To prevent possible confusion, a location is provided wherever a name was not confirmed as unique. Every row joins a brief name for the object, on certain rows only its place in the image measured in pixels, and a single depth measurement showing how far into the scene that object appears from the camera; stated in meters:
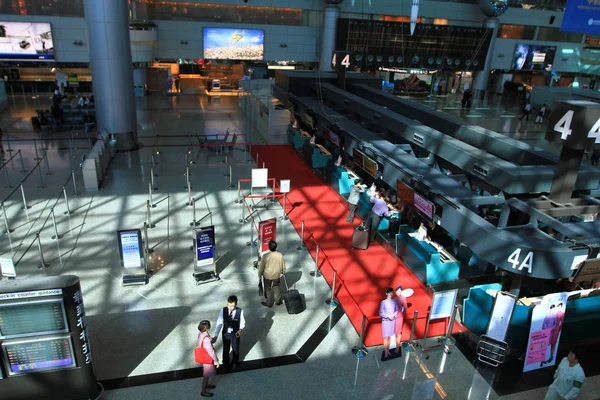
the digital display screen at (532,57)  39.22
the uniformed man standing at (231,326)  6.50
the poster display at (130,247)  8.68
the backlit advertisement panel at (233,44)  31.69
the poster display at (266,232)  9.41
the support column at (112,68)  16.28
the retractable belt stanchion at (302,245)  10.58
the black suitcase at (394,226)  11.07
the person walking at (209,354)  5.97
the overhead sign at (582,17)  13.85
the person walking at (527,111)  28.58
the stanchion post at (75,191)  13.15
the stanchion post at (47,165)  14.96
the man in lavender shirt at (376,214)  10.88
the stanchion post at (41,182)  13.66
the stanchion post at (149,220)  11.32
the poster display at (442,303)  7.42
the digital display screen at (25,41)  26.62
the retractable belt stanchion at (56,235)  10.38
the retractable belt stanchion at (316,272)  9.42
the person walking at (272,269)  7.93
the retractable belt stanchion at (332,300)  8.42
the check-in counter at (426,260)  8.88
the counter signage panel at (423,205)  8.44
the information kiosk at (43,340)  5.46
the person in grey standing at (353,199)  11.73
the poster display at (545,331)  6.79
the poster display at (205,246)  8.78
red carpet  8.15
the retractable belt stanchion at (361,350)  7.19
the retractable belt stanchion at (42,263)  9.30
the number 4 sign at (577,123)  6.49
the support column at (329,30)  32.41
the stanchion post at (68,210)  11.65
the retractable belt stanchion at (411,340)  7.35
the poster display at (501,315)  6.89
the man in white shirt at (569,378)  5.77
